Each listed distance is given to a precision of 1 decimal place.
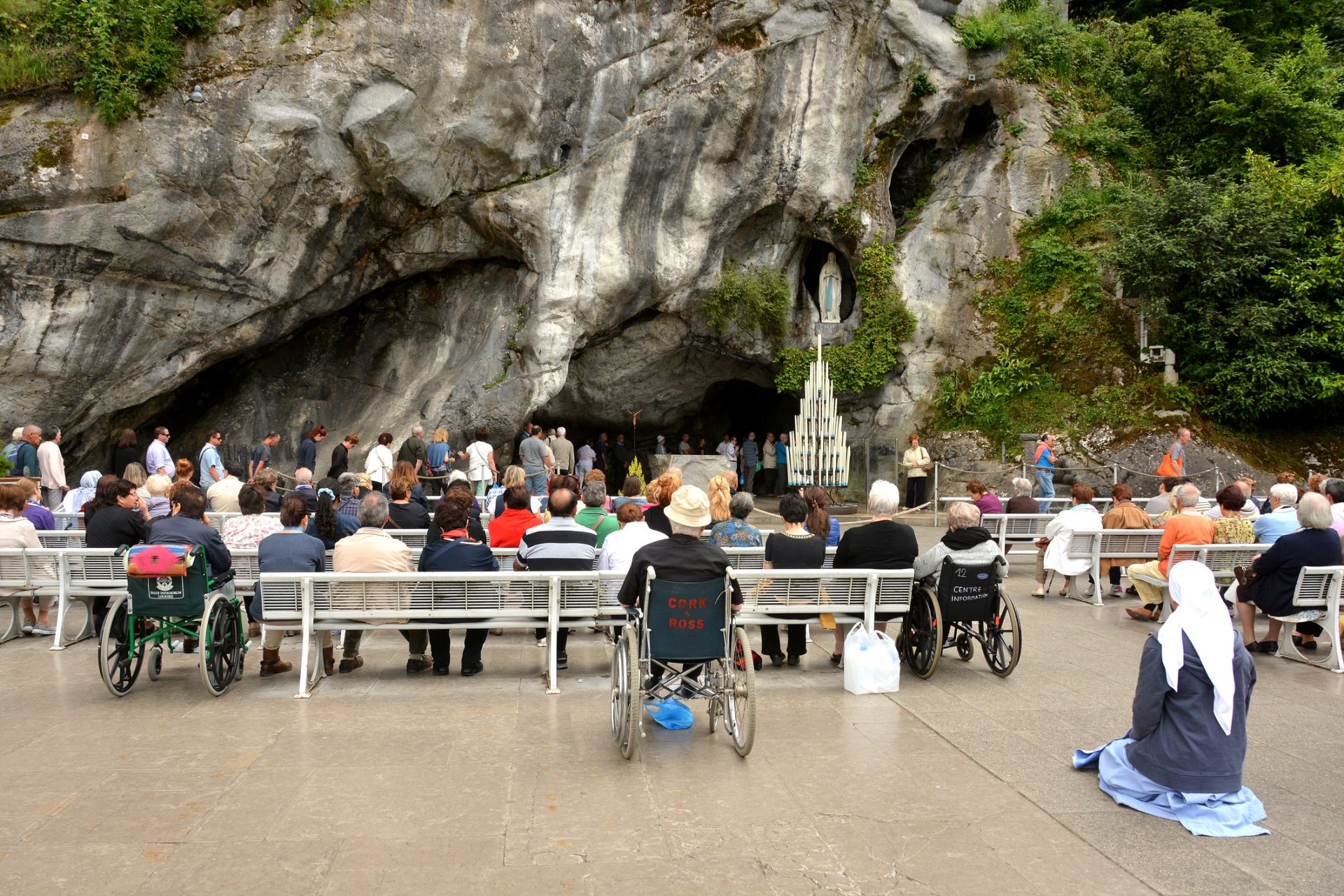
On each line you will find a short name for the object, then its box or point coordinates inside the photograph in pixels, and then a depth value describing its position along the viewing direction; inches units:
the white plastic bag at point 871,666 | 234.5
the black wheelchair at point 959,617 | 241.3
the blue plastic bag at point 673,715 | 208.2
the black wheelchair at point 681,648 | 182.4
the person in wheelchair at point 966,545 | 241.4
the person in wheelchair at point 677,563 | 187.6
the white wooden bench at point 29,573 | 271.7
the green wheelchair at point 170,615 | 215.9
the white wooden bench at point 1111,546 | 358.0
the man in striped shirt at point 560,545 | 245.1
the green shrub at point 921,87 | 733.9
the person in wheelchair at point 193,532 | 225.6
